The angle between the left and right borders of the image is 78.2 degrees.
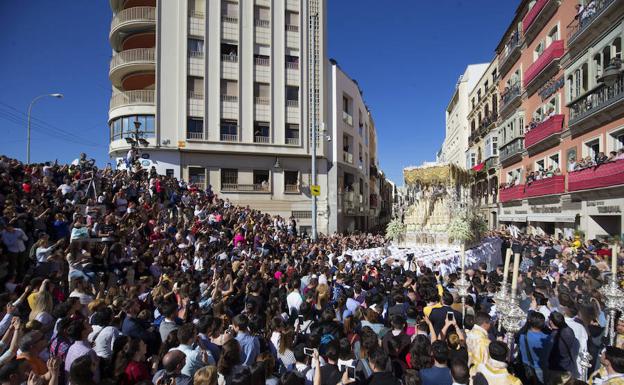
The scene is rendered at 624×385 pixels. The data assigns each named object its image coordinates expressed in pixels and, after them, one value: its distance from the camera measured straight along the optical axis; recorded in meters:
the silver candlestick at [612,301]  5.13
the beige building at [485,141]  33.08
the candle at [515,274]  4.45
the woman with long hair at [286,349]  4.61
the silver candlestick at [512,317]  4.42
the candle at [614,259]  5.12
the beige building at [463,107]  42.78
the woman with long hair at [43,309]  5.02
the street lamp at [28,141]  25.59
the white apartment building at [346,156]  30.55
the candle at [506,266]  5.00
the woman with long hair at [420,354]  4.09
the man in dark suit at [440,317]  5.66
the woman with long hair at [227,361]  3.93
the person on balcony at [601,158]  16.47
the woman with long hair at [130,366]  3.87
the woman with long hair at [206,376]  3.34
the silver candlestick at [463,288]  5.88
